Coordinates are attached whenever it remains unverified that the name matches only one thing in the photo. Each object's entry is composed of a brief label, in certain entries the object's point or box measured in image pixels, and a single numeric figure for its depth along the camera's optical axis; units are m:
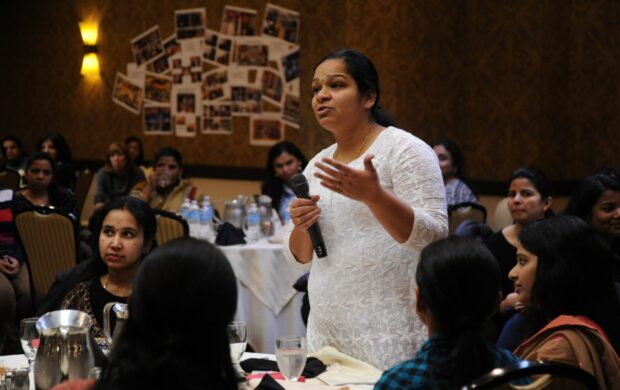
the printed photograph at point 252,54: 9.15
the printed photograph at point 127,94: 10.52
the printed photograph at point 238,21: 9.20
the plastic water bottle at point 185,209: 6.10
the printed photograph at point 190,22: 9.63
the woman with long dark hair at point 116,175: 8.78
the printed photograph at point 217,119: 9.56
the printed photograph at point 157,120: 10.17
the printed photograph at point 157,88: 10.16
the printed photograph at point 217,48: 9.45
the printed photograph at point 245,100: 9.28
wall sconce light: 10.98
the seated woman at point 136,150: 9.87
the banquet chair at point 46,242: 5.62
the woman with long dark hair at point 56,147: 9.53
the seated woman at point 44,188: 6.59
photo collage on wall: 9.02
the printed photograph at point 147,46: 10.17
